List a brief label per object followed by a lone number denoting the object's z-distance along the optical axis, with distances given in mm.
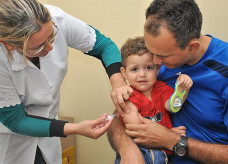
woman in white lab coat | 1139
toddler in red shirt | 1465
